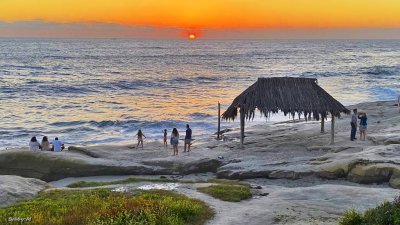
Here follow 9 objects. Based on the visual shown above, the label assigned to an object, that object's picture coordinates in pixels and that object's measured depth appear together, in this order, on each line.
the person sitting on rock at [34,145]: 29.45
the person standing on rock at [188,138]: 29.26
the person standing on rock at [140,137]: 31.78
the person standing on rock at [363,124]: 29.62
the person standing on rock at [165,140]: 32.37
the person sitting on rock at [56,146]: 29.78
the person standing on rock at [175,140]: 28.83
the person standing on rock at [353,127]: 29.38
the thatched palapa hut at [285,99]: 29.11
